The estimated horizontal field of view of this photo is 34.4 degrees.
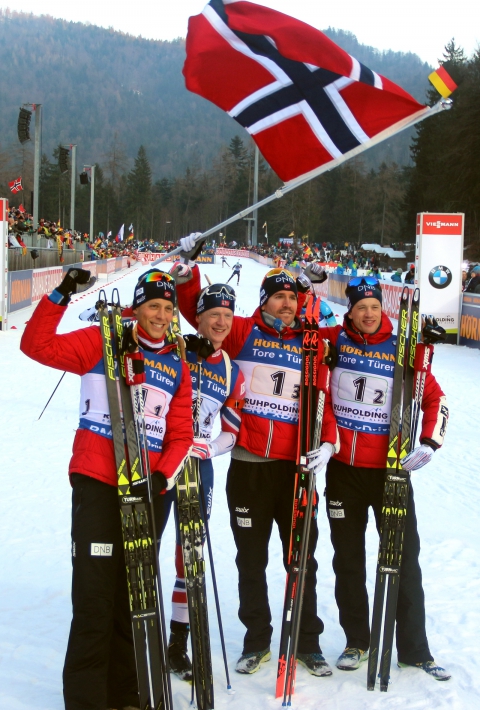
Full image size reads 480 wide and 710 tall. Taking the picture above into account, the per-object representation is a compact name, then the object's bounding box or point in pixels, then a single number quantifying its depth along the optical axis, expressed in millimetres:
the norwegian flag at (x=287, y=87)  4656
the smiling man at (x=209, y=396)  3922
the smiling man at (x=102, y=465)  3189
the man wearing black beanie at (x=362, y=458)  4020
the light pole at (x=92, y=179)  49425
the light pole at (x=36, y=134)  27312
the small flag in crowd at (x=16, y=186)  33469
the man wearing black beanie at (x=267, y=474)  3986
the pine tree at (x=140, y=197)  121500
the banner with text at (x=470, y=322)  16859
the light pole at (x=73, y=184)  42056
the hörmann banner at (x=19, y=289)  18938
